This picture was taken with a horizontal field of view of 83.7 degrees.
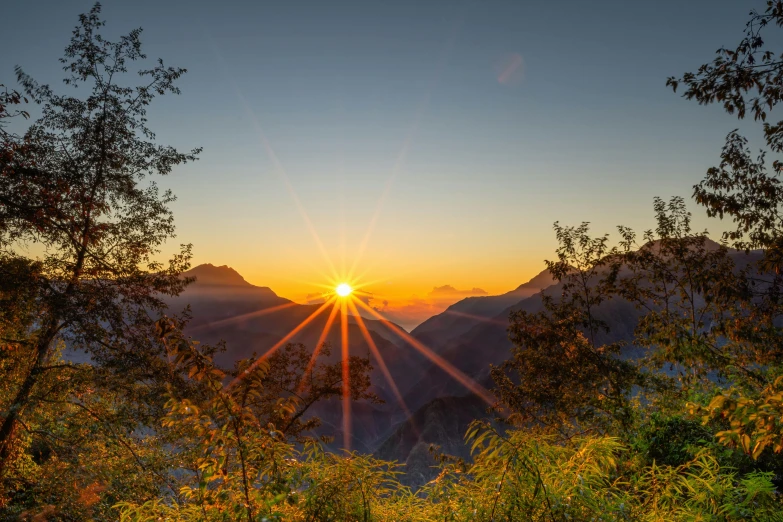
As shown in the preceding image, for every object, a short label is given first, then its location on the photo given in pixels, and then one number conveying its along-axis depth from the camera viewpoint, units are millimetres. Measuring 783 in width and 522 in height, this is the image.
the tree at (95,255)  9820
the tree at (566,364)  17766
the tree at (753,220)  3633
